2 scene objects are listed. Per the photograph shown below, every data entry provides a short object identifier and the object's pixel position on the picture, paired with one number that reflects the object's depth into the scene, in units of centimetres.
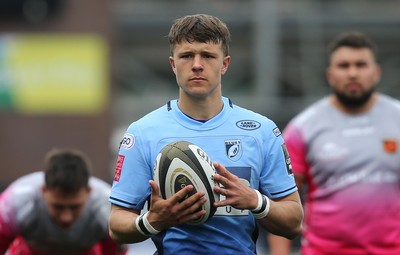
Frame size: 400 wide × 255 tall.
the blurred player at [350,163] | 1781
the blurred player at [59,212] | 1686
